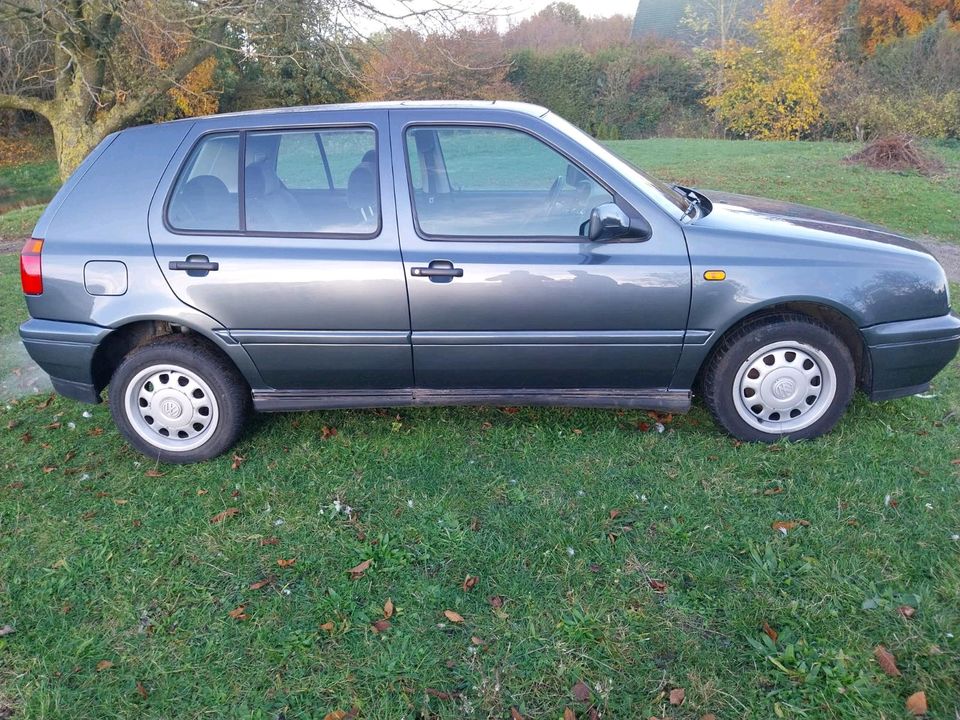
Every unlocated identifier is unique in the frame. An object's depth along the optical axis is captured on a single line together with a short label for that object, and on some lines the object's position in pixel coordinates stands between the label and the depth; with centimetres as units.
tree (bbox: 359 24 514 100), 1053
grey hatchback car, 374
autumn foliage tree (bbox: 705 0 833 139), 2192
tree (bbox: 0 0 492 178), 955
